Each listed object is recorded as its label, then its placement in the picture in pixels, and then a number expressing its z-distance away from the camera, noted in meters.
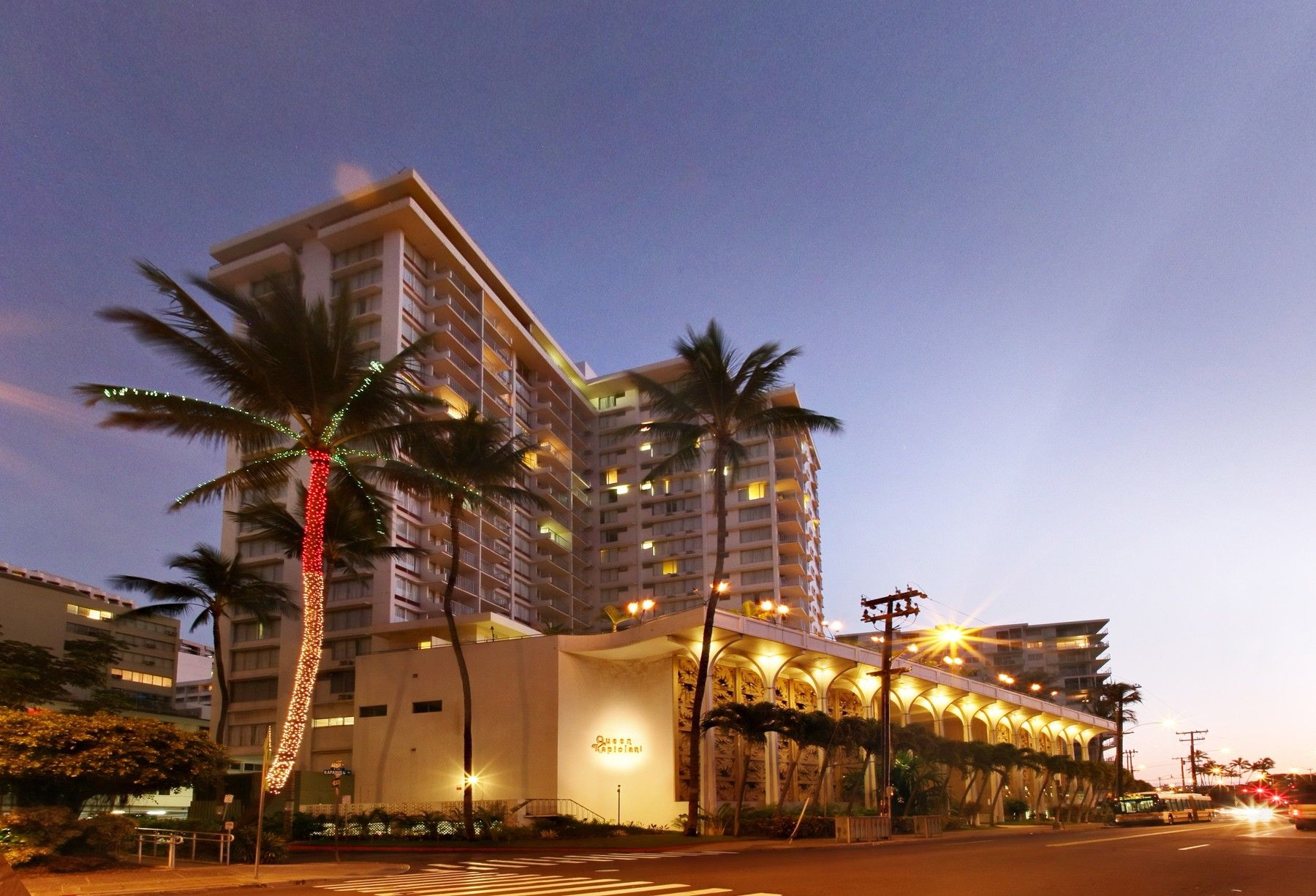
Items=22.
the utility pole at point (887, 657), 37.22
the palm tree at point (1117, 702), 95.31
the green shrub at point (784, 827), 38.72
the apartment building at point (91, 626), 83.88
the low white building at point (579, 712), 44.53
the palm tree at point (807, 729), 40.38
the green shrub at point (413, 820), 40.66
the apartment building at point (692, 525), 91.69
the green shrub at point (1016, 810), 68.19
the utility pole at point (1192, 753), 116.00
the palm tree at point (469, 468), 39.09
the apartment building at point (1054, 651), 160.88
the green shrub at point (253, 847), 26.77
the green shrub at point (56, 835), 20.86
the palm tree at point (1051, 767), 64.38
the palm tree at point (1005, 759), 56.12
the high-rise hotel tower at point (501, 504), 65.00
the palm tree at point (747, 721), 40.06
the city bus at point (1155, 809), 62.56
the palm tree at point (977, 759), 54.03
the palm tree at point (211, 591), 49.94
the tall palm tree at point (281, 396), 27.11
